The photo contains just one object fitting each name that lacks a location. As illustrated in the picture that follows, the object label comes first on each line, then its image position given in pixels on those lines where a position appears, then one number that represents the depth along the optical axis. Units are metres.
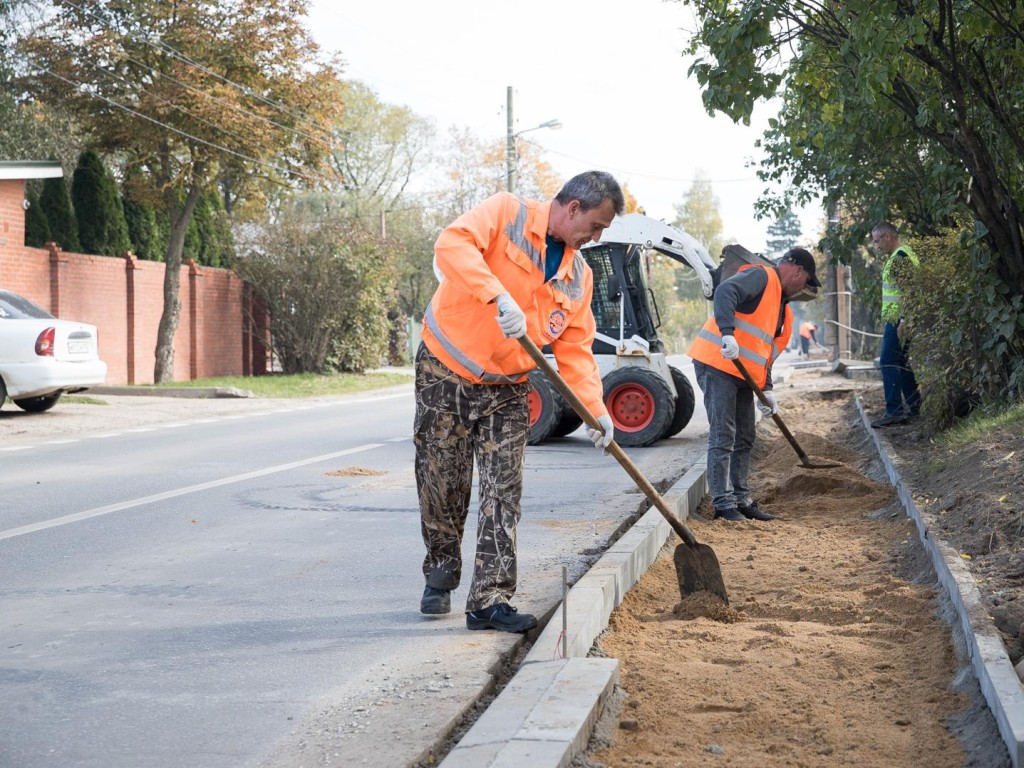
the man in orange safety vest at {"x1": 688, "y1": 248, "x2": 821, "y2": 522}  8.18
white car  15.70
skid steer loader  12.78
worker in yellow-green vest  12.19
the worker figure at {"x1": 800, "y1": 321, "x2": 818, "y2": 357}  56.19
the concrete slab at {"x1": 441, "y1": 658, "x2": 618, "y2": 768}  3.40
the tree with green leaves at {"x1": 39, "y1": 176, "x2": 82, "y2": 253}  25.58
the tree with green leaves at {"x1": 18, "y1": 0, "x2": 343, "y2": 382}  23.33
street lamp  36.44
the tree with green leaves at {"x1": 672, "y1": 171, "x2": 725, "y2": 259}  95.38
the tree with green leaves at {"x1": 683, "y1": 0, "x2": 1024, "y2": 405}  8.33
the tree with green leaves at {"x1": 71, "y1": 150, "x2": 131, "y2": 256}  26.16
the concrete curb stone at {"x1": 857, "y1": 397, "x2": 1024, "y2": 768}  3.57
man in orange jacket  4.99
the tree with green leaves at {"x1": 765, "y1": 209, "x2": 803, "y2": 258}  127.59
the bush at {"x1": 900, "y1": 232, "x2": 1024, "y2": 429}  9.93
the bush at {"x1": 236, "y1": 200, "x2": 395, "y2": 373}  28.30
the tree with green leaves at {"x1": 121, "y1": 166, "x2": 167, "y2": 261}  27.98
